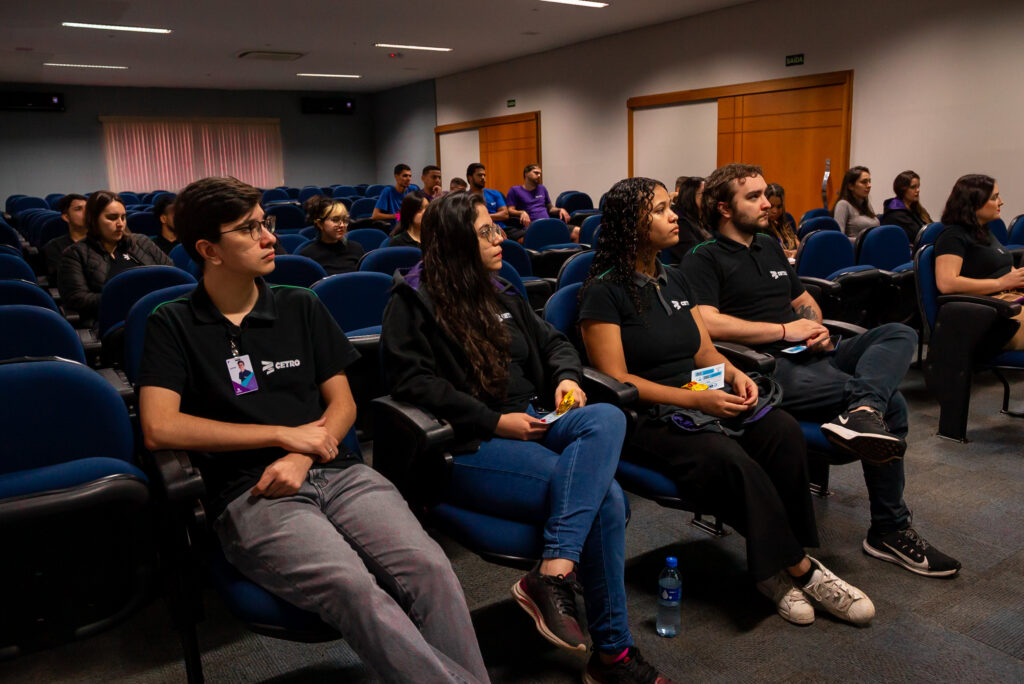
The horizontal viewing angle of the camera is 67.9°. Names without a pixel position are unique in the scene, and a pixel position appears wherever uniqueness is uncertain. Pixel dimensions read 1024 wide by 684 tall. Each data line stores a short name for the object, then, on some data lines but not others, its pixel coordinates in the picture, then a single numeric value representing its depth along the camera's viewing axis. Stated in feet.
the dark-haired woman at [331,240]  15.56
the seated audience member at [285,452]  4.99
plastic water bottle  7.16
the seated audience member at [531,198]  29.17
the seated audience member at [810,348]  7.93
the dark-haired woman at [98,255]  13.30
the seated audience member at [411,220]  15.96
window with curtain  57.88
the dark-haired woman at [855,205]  21.30
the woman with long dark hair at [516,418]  5.98
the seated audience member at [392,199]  27.20
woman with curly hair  6.88
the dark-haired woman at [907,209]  19.83
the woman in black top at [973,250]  12.04
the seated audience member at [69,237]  18.22
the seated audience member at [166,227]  17.30
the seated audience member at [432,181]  26.73
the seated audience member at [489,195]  26.58
